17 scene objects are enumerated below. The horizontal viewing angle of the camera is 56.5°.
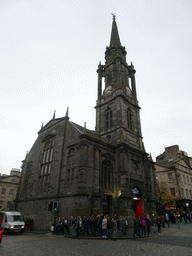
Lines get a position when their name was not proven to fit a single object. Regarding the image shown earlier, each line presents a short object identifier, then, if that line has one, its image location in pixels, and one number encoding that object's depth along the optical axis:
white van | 17.44
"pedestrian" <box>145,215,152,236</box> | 14.21
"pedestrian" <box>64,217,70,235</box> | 17.13
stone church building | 20.62
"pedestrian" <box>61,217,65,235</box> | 16.81
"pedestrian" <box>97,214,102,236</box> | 14.46
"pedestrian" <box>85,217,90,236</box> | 15.34
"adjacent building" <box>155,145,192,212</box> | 39.27
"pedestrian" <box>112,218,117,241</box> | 12.68
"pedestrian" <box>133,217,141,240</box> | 12.66
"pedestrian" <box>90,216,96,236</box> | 14.75
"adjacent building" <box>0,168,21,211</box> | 44.25
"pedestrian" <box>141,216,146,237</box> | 13.28
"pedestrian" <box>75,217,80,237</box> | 14.39
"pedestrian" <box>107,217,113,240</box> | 12.80
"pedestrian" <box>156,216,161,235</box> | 14.90
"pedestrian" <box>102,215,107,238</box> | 13.45
